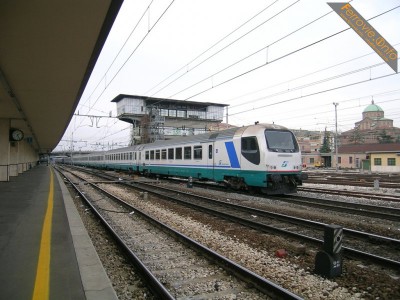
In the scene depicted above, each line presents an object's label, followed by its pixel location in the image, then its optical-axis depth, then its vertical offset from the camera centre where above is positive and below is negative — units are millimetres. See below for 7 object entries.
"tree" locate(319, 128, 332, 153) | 81562 +2751
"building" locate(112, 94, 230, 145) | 77375 +11325
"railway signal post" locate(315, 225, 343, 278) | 4861 -1423
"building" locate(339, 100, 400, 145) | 85656 +6820
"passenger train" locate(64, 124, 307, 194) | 13625 -33
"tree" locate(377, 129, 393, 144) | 80188 +4274
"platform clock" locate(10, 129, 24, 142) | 20505 +1544
